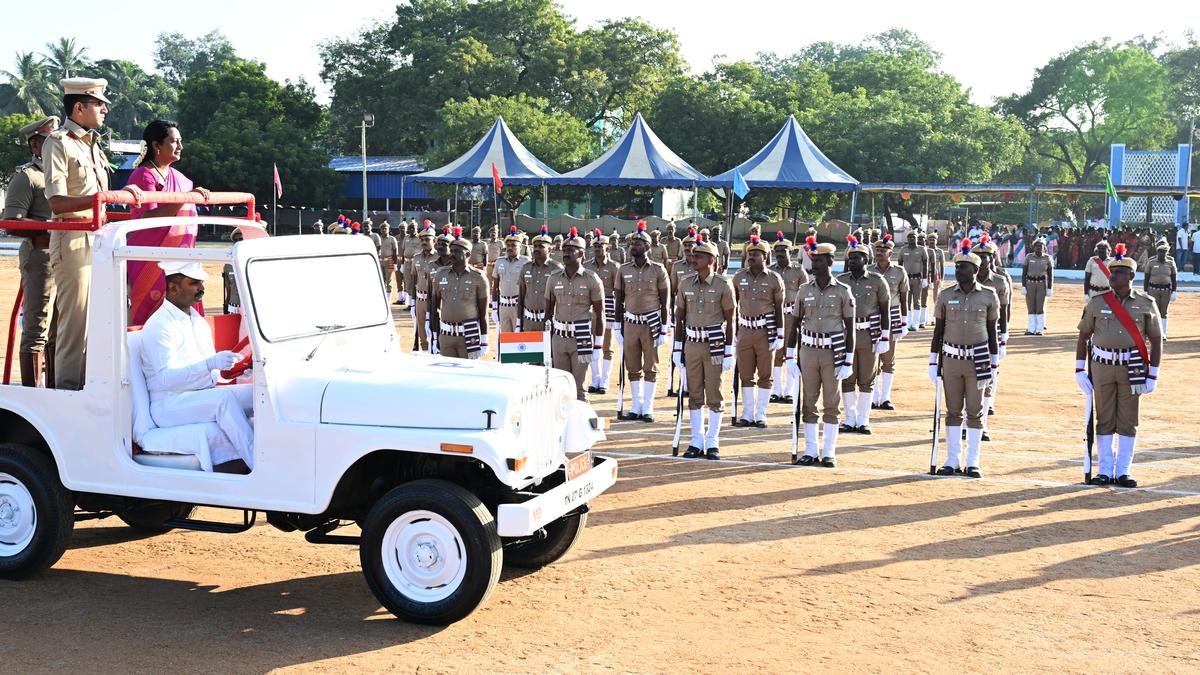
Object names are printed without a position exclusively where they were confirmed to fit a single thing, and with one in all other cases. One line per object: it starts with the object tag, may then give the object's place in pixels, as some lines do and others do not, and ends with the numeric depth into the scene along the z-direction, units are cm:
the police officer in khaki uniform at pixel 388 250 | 2735
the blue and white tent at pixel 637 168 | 3822
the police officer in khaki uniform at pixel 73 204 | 757
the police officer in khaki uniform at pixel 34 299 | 813
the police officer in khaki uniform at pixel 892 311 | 1559
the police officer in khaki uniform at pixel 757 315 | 1326
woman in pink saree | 759
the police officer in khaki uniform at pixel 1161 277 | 2297
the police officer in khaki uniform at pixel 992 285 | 1396
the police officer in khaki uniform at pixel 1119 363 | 1095
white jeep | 677
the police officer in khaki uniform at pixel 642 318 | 1430
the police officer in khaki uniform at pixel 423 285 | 1925
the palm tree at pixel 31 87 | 8144
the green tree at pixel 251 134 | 5541
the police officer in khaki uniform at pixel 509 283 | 1683
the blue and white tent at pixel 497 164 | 3997
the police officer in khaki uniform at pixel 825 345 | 1164
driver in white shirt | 717
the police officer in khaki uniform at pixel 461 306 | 1430
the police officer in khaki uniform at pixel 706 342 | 1223
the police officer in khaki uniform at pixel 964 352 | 1134
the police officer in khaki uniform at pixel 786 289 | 1617
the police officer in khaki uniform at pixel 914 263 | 2284
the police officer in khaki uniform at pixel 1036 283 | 2417
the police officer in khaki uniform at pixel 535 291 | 1511
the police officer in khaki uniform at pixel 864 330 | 1335
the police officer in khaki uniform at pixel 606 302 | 1680
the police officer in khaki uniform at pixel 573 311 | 1412
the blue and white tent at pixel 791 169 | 3831
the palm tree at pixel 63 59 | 8981
